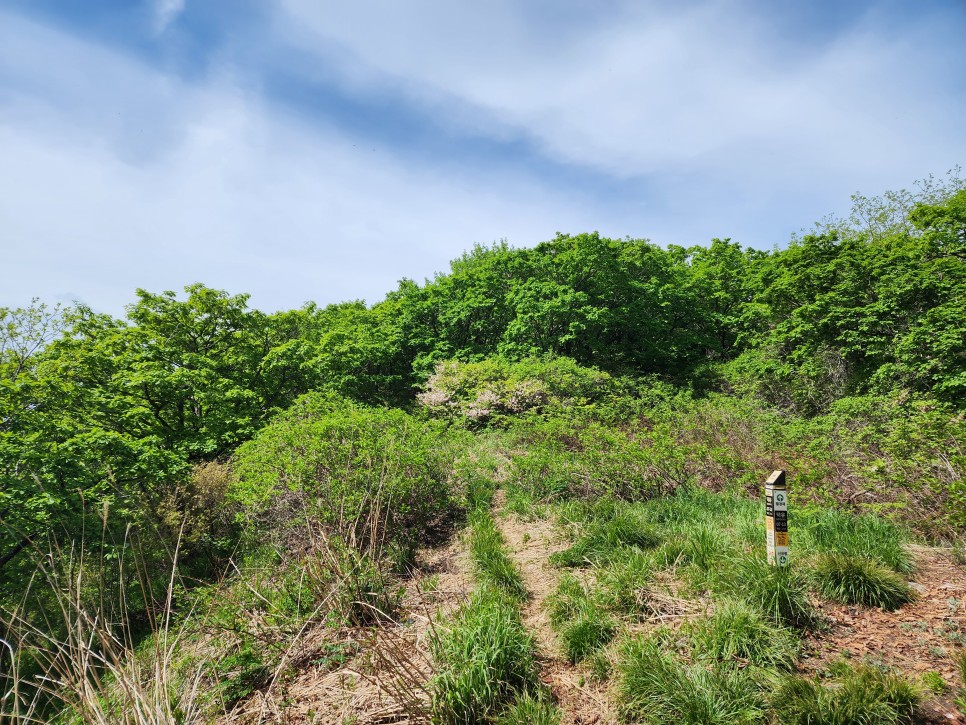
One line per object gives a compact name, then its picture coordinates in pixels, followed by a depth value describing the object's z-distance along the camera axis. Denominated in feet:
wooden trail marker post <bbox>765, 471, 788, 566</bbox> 13.39
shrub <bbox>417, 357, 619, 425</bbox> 49.49
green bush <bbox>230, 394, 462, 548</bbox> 23.11
